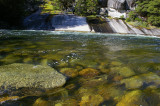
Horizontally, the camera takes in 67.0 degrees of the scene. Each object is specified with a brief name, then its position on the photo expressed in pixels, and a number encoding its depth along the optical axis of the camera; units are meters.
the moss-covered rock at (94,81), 3.54
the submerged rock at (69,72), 4.12
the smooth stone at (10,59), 5.08
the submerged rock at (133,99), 2.65
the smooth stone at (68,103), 2.66
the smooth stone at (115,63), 5.07
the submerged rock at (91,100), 2.70
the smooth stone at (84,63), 4.97
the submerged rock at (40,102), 2.63
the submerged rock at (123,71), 4.16
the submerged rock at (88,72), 4.12
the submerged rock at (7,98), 2.64
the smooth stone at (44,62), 4.99
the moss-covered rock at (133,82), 3.42
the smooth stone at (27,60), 5.19
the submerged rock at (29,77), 3.11
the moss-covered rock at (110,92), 2.93
